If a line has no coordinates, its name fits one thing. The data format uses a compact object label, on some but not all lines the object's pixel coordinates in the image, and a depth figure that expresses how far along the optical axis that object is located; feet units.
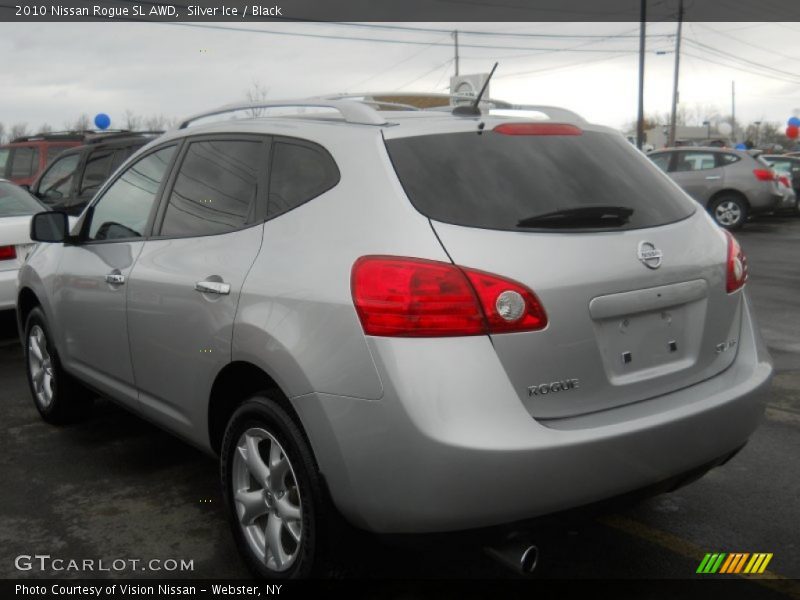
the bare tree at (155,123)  167.77
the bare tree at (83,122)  165.23
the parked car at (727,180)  61.16
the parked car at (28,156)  46.78
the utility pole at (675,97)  143.95
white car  24.00
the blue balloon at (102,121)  71.97
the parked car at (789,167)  74.13
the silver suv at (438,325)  8.45
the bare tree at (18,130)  199.04
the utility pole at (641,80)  96.02
